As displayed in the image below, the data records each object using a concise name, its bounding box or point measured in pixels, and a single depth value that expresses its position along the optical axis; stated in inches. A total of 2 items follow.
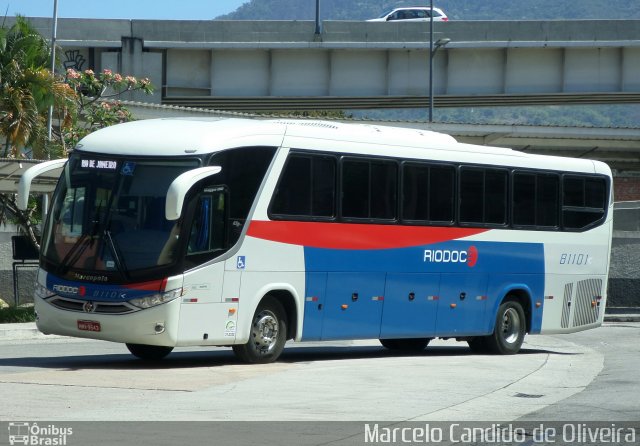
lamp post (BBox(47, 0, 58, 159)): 1231.4
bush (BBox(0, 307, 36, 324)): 1035.3
